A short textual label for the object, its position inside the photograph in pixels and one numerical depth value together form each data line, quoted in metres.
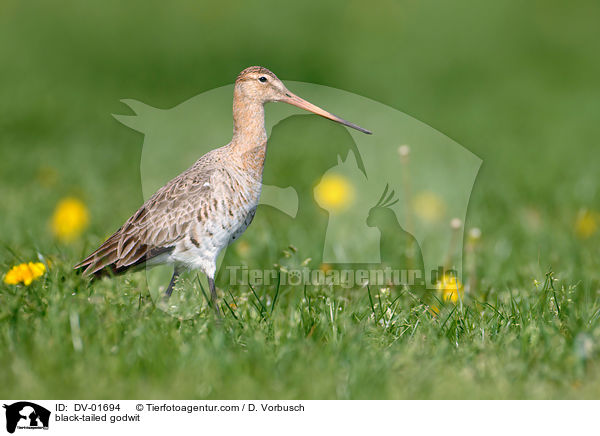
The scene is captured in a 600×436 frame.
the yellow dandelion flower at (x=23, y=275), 7.55
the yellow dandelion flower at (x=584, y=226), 11.56
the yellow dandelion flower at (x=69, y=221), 10.71
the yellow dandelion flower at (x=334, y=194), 12.33
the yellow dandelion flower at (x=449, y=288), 8.48
